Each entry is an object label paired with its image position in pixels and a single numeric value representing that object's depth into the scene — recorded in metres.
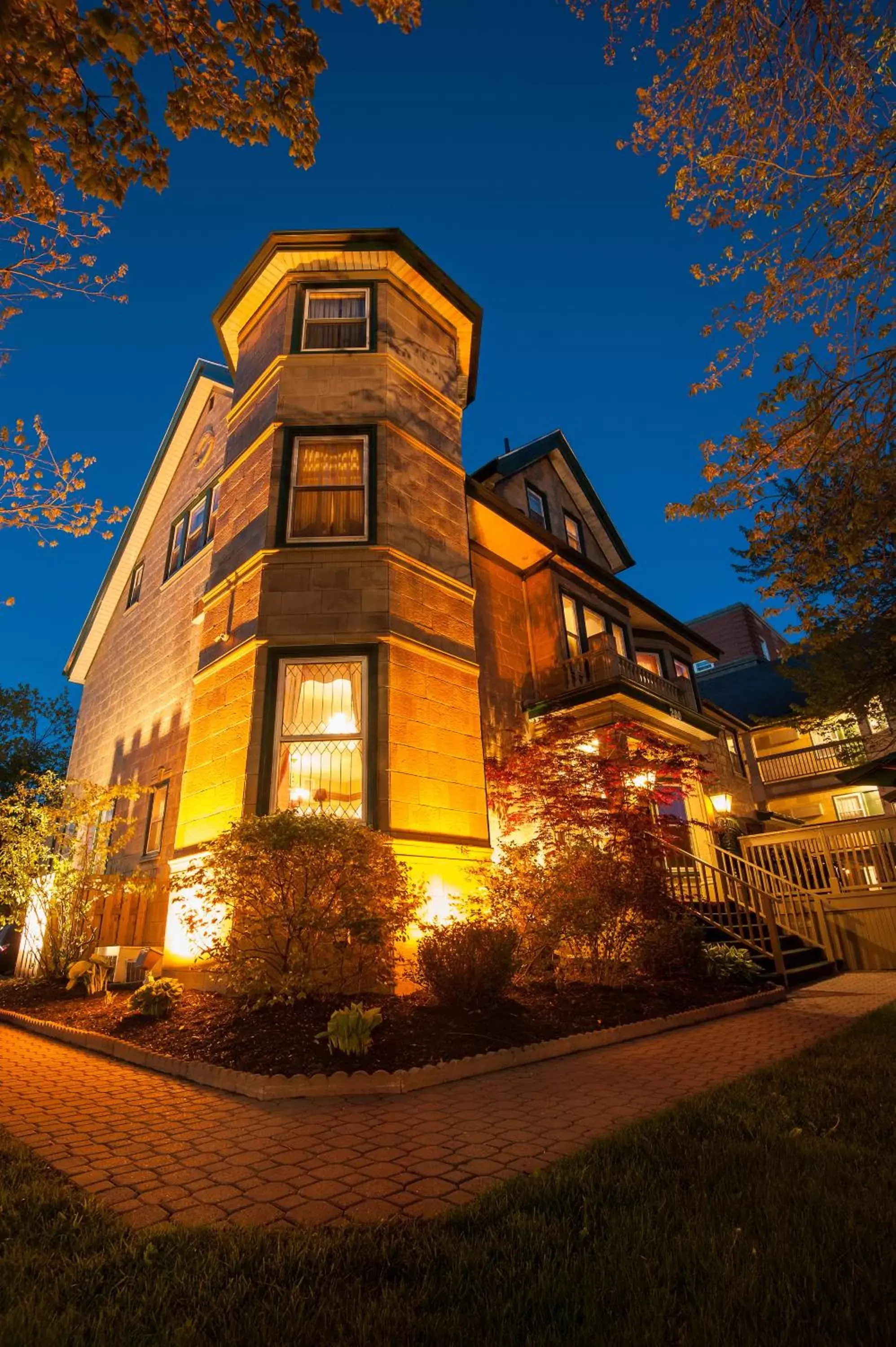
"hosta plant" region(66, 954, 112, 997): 8.55
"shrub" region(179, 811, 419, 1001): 5.95
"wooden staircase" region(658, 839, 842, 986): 9.34
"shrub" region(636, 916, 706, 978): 7.85
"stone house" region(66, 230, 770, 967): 8.48
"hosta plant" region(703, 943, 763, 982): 8.35
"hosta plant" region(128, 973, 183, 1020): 6.54
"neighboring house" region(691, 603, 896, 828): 21.89
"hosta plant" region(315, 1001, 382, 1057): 4.77
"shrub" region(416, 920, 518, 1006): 6.12
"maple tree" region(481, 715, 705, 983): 7.49
